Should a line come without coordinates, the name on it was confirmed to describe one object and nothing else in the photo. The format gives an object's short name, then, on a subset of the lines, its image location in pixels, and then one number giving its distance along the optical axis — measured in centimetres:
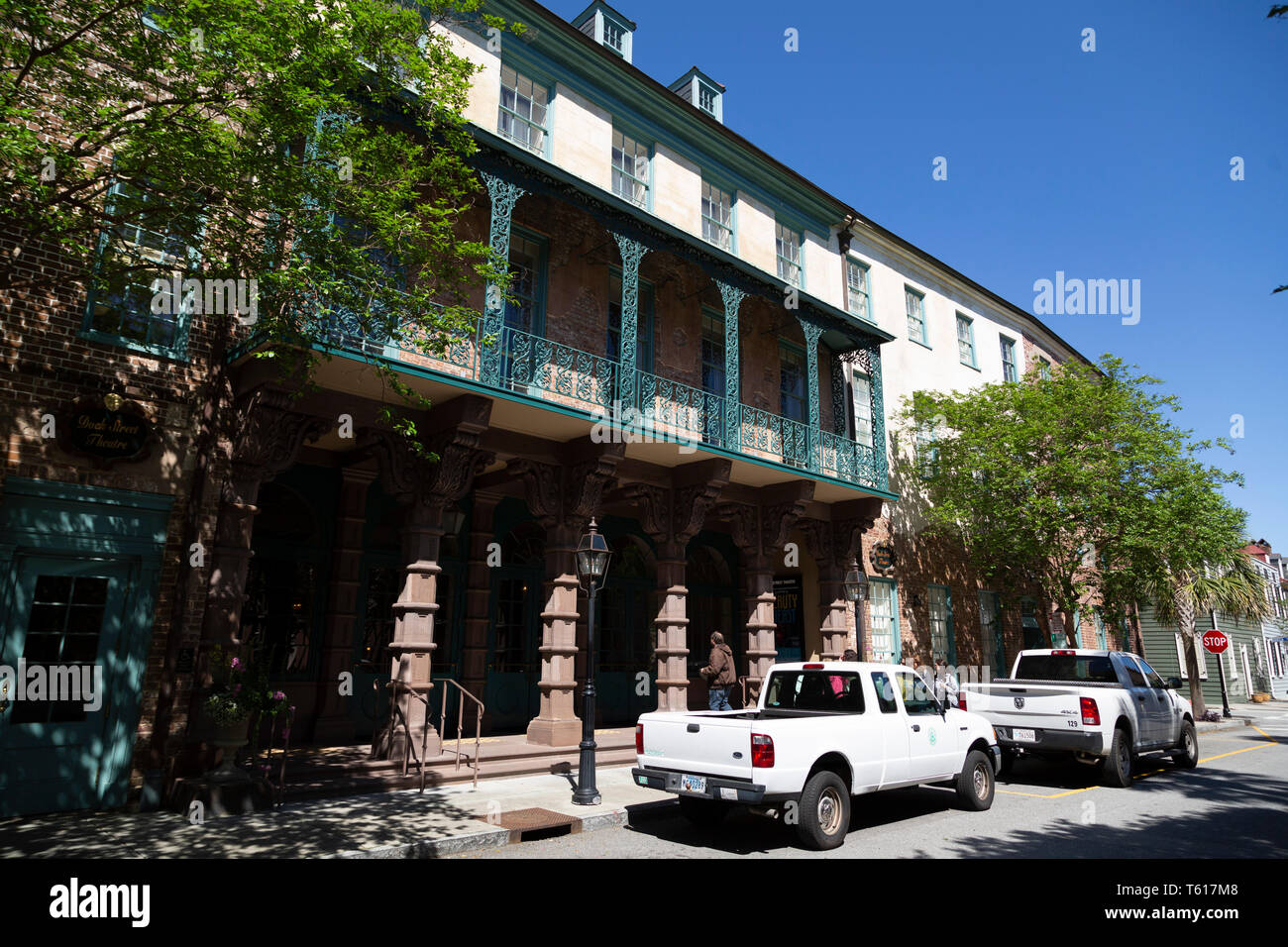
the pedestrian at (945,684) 1541
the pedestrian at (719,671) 1295
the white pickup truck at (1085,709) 1064
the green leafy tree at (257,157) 630
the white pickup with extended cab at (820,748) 703
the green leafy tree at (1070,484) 1745
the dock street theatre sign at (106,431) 829
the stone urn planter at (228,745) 789
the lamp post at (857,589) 1573
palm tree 2148
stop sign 2000
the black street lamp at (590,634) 898
